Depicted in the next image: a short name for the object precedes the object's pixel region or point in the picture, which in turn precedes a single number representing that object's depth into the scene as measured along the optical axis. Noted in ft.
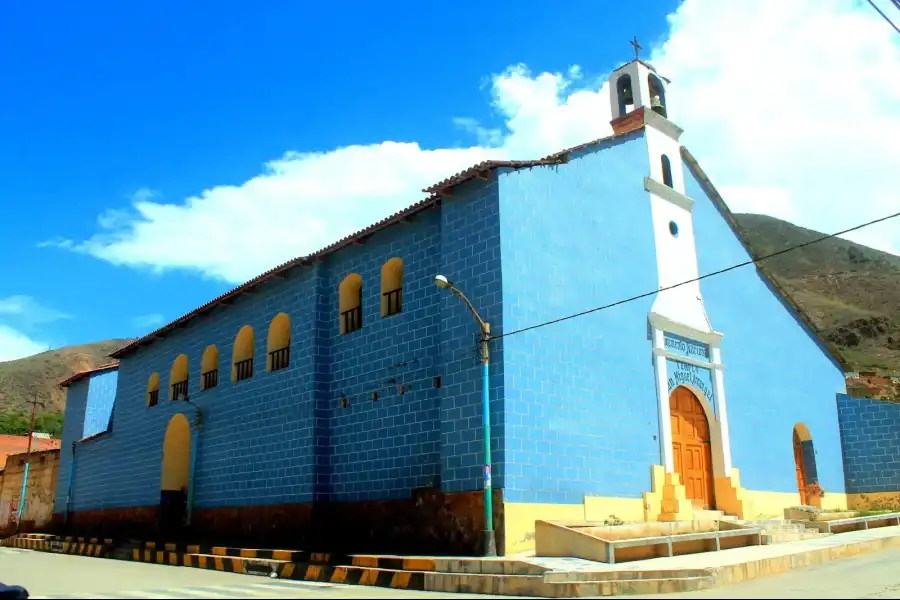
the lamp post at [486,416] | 39.75
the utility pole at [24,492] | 103.45
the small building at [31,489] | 98.02
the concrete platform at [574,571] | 30.91
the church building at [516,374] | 44.55
